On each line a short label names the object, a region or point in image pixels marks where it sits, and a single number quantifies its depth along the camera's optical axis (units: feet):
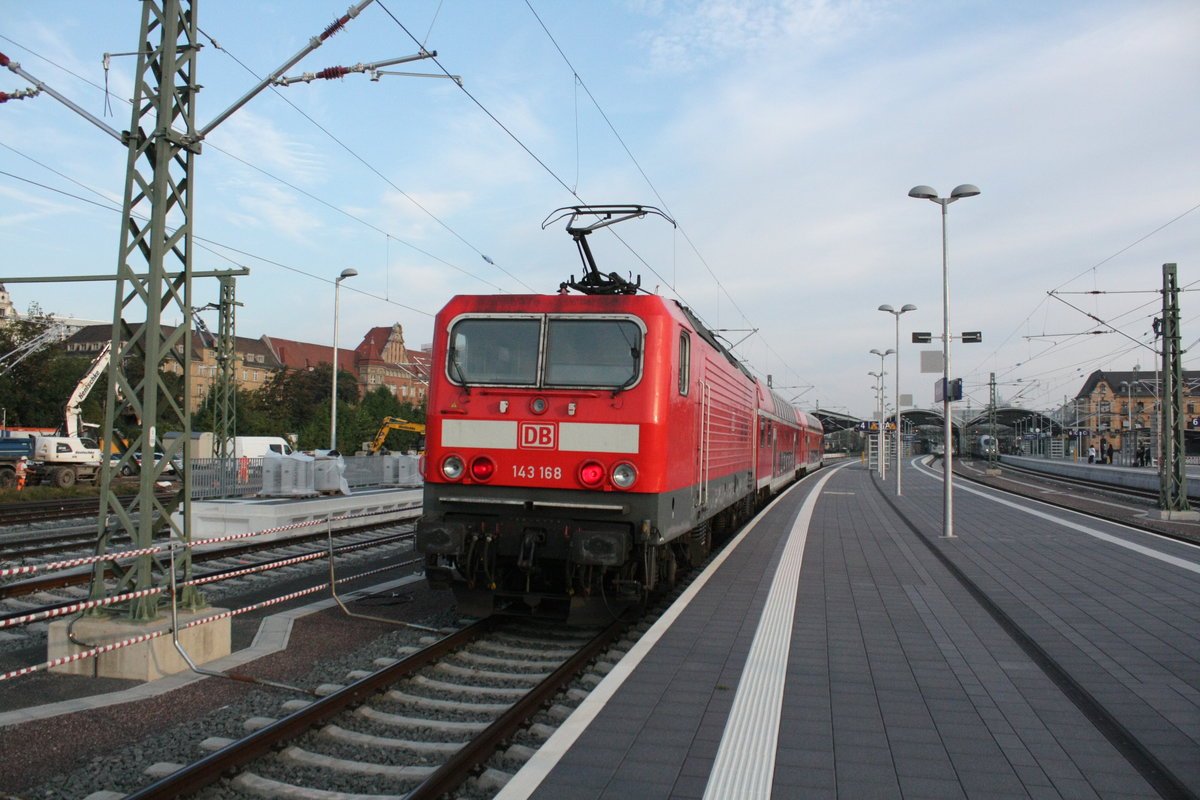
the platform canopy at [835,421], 286.36
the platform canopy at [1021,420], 297.82
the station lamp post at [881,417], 132.81
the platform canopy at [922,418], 292.73
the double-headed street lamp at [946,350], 51.51
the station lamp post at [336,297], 88.43
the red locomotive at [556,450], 25.09
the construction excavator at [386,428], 120.57
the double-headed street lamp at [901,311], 115.96
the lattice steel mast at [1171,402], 65.05
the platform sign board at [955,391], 56.03
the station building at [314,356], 328.49
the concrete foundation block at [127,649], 21.66
